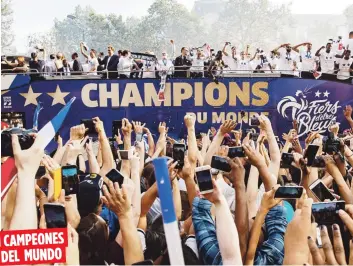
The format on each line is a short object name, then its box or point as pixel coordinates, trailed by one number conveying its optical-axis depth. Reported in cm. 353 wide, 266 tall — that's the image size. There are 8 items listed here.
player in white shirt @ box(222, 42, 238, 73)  1384
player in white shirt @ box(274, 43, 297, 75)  1307
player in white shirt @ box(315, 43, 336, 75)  1241
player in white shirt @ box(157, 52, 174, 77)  1255
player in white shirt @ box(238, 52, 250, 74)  1359
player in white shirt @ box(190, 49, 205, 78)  1236
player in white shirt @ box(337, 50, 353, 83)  1195
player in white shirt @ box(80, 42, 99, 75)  1316
